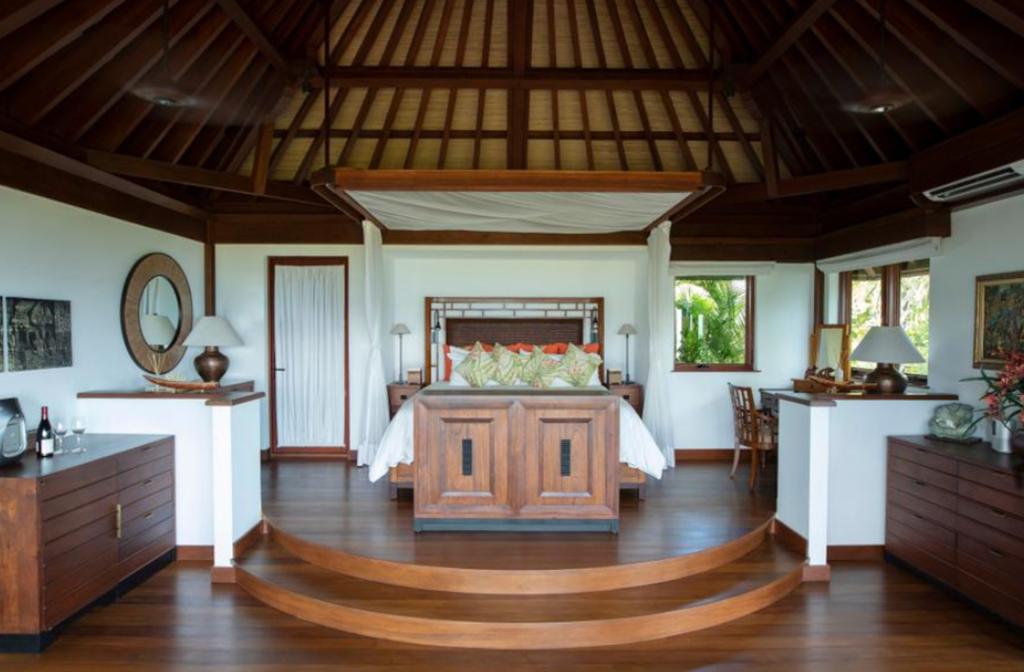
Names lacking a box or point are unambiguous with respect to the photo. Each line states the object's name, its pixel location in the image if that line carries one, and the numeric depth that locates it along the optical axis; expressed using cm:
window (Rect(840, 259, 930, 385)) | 545
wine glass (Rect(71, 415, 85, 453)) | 384
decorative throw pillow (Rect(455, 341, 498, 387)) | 534
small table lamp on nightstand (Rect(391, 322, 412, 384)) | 657
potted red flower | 362
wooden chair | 549
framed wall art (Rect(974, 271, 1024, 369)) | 407
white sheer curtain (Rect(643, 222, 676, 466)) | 588
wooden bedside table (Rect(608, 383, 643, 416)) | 663
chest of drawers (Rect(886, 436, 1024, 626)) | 343
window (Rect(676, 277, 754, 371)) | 690
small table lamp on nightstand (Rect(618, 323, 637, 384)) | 675
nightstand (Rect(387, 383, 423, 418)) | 649
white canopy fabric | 439
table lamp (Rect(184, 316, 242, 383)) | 513
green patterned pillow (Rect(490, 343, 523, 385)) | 539
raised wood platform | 333
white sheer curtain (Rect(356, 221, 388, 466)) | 590
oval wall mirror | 505
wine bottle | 354
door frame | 667
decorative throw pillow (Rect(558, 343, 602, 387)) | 556
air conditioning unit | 381
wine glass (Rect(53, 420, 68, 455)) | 378
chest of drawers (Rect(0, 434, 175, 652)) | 314
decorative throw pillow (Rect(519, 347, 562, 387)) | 544
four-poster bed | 412
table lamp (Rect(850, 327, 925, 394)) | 443
